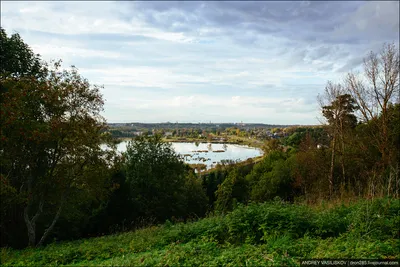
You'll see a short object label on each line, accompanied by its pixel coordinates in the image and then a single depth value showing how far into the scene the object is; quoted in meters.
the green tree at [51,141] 8.77
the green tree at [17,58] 11.22
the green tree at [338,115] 17.34
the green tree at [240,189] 30.45
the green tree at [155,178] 20.72
